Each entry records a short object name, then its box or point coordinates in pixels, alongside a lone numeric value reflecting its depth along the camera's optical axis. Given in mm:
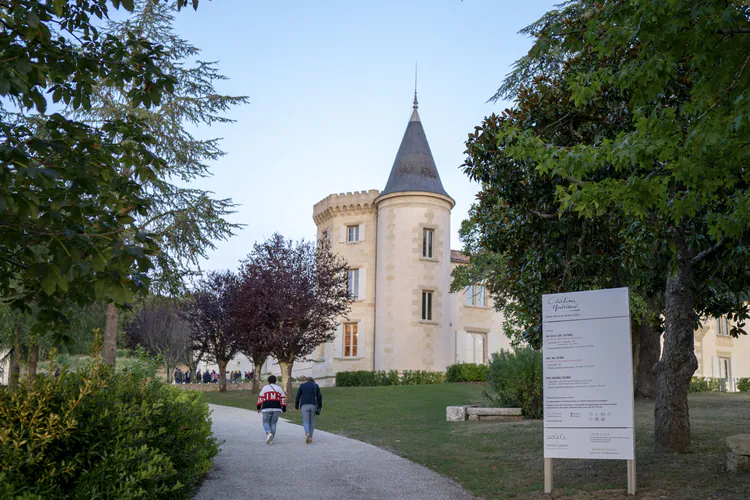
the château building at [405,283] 35062
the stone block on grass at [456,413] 17703
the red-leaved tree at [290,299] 24766
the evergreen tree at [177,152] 20500
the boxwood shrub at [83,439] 5223
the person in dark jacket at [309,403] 13672
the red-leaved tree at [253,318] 24578
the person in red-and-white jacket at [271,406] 13586
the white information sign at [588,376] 7992
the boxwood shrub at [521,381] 17219
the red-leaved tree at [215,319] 31109
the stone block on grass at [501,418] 17031
